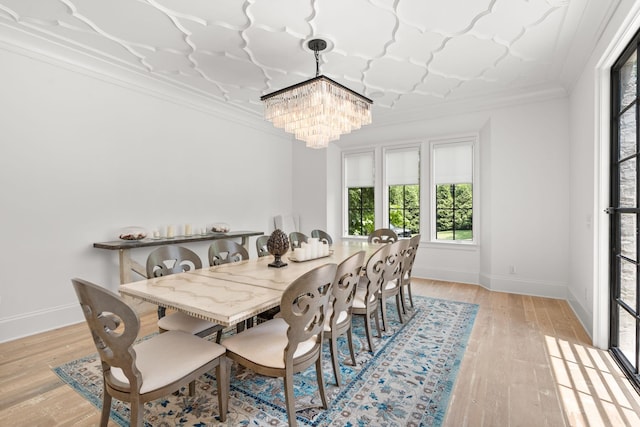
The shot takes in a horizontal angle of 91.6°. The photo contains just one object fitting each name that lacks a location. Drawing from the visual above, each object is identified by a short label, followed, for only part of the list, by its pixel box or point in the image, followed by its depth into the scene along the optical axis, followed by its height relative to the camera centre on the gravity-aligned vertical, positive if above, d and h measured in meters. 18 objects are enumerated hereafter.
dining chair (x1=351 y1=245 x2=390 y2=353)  2.56 -0.63
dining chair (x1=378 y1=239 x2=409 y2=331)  2.88 -0.59
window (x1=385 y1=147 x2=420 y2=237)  5.61 +0.43
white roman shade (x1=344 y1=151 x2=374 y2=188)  6.11 +0.86
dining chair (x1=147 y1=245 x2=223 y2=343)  2.16 -0.49
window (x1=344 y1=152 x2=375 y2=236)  6.11 +0.39
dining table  1.60 -0.48
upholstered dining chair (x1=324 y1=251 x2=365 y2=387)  1.98 -0.57
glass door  2.24 -0.02
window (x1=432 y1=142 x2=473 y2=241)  5.18 +0.38
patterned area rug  1.80 -1.19
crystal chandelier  2.69 +0.95
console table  3.27 -0.37
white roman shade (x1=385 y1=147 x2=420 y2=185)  5.60 +0.85
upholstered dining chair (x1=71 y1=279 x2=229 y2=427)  1.32 -0.75
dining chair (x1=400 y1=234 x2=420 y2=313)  3.31 -0.52
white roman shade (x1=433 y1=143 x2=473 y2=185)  5.16 +0.84
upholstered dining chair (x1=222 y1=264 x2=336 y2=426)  1.58 -0.76
